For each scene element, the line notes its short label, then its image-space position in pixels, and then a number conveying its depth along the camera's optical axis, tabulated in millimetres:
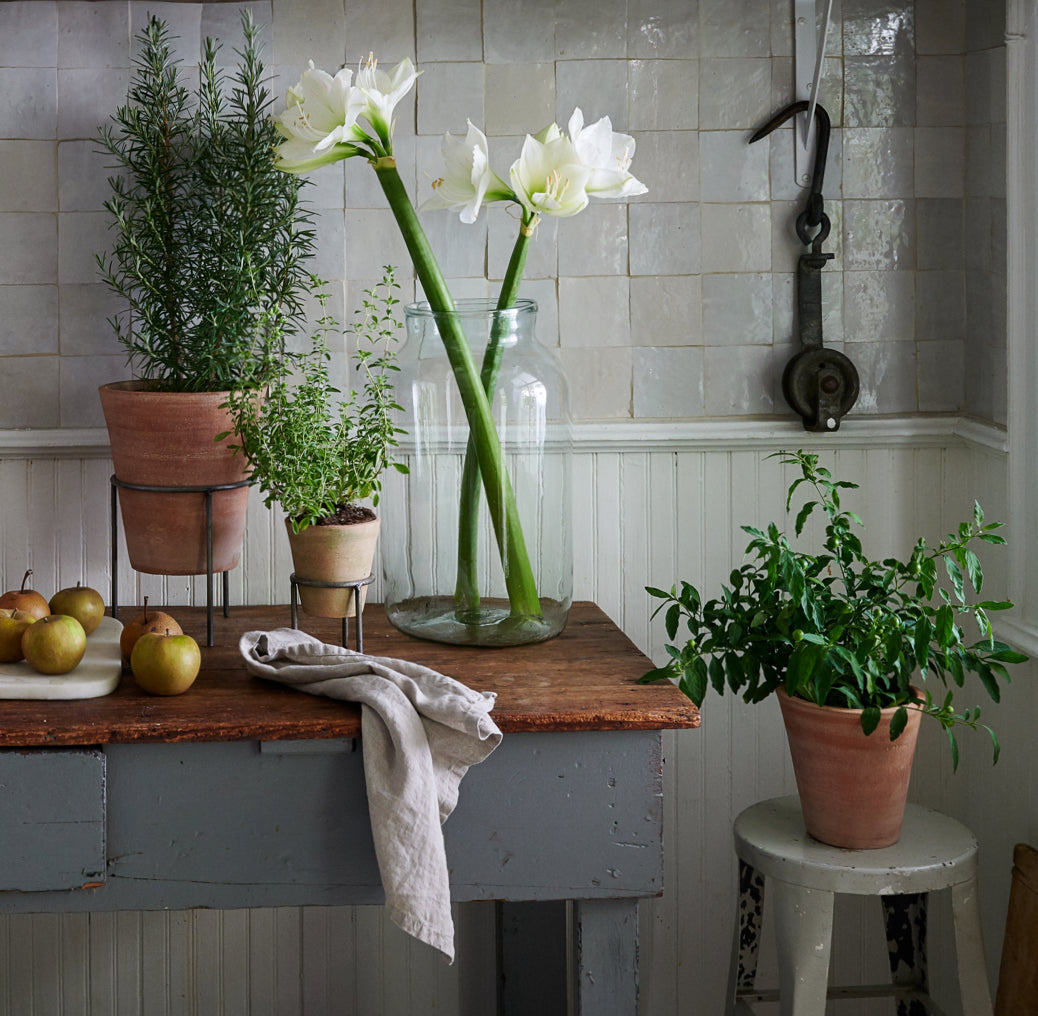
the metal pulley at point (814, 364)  1892
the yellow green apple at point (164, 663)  1368
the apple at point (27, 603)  1496
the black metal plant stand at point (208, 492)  1595
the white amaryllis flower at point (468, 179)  1465
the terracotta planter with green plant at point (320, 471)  1486
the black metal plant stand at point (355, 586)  1490
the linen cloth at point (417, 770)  1263
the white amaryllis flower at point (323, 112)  1459
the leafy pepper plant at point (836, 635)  1449
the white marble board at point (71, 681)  1370
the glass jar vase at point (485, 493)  1596
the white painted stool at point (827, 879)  1493
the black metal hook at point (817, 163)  1867
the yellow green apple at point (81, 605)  1552
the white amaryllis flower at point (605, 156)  1461
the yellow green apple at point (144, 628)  1445
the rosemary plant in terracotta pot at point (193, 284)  1597
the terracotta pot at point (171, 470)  1584
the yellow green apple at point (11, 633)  1442
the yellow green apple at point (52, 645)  1394
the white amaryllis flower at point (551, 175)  1452
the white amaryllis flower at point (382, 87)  1485
